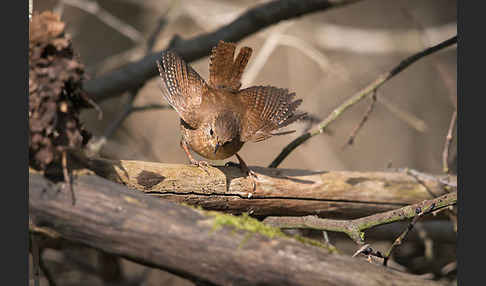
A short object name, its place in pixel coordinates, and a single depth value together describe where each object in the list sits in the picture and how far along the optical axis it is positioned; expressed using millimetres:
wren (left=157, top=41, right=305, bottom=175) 5418
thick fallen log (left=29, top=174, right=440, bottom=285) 3391
